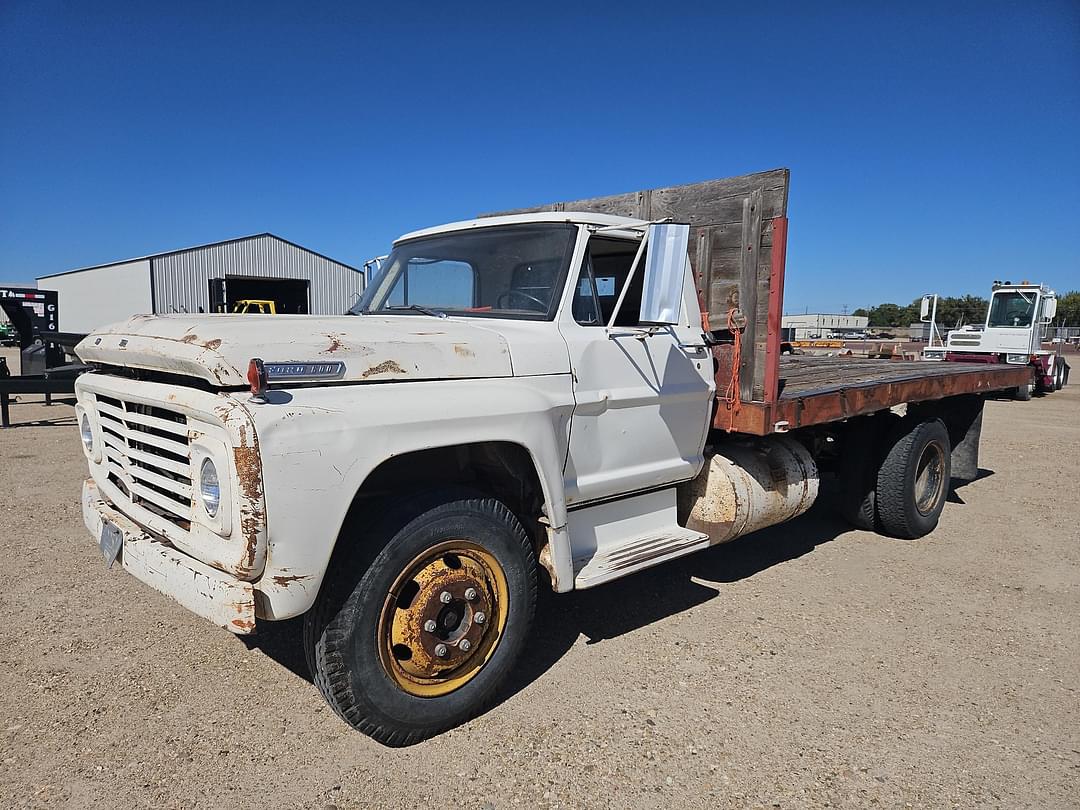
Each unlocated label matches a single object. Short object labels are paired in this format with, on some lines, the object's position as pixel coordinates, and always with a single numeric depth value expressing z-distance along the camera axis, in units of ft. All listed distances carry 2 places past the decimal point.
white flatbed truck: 8.05
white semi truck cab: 61.11
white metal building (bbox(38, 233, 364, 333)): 89.51
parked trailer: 32.58
